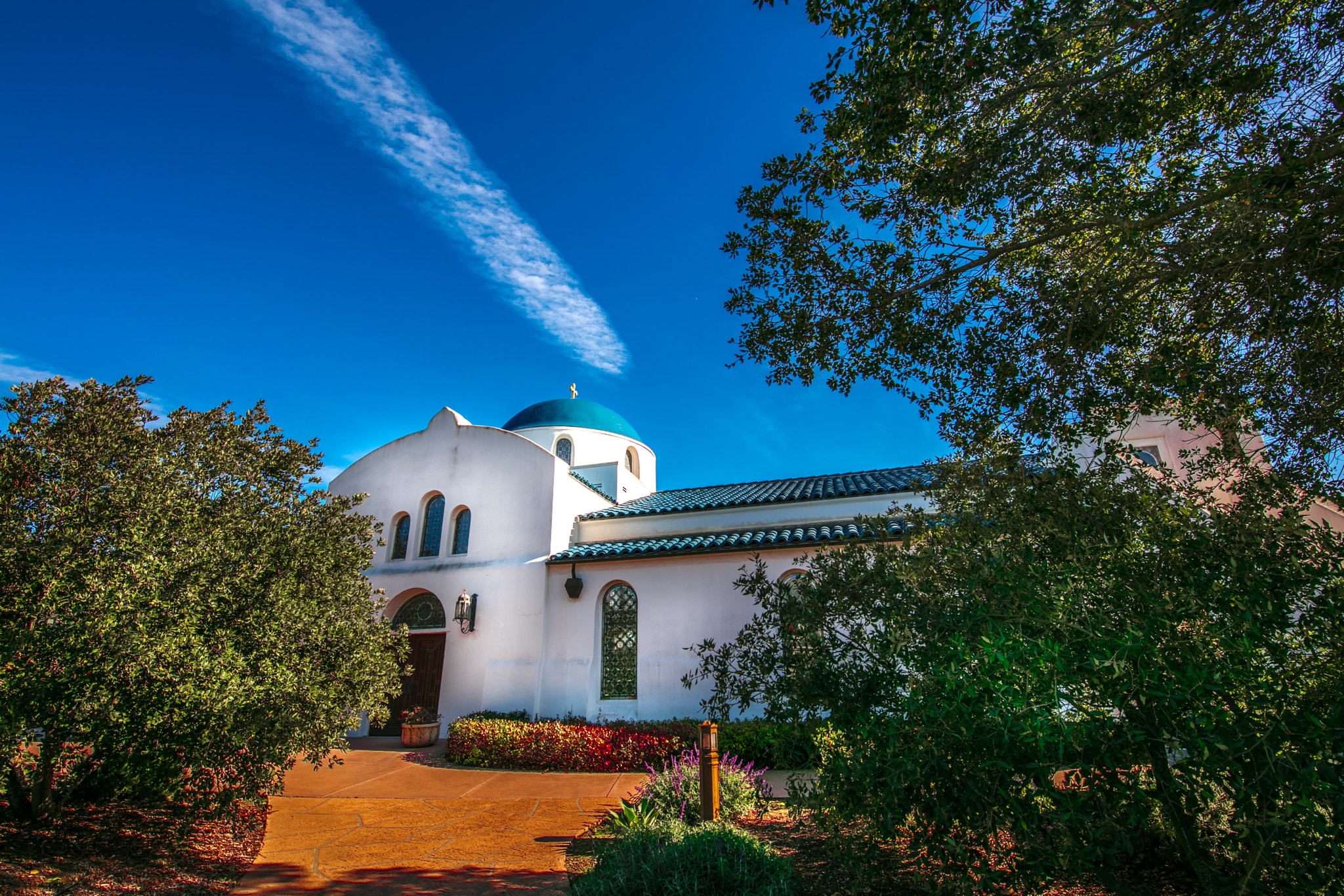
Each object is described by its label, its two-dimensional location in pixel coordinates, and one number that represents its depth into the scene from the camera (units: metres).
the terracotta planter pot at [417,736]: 12.76
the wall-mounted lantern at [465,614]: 13.66
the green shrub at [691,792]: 6.48
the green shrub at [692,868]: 4.27
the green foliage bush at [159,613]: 4.77
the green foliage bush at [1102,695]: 2.71
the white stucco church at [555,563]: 12.64
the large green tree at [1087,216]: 4.52
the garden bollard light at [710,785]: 6.00
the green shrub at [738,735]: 10.12
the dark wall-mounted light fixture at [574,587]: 13.20
